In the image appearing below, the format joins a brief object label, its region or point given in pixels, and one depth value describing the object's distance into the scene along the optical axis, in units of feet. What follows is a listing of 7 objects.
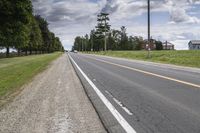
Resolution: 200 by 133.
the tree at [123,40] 285.10
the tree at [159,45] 239.54
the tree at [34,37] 136.28
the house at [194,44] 218.89
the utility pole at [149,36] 80.08
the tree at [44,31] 194.48
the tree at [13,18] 67.05
